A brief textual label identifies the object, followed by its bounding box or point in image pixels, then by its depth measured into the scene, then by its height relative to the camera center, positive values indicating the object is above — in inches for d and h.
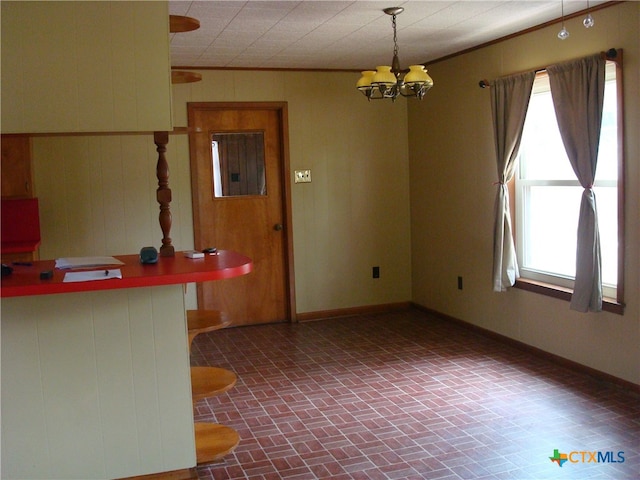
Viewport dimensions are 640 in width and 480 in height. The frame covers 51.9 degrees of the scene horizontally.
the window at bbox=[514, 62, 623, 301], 160.6 -4.4
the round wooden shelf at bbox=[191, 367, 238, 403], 125.4 -37.2
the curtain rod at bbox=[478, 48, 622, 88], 151.5 +28.9
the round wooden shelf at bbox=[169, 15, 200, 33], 119.0 +31.4
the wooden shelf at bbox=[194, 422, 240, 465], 126.0 -49.4
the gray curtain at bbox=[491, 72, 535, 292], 188.9 +2.4
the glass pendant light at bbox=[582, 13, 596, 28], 132.9 +32.1
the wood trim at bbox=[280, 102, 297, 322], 235.1 -5.5
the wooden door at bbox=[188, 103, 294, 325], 229.0 -3.0
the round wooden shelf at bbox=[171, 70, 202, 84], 130.3 +23.7
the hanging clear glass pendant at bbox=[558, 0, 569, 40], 142.0 +31.6
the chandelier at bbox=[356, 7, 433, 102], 158.9 +25.8
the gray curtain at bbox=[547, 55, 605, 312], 157.0 +9.3
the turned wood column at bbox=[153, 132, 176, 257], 121.2 +1.5
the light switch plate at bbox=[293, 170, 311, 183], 238.4 +5.2
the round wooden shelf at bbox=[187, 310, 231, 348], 127.1 -25.7
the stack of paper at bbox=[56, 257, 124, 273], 118.1 -11.8
